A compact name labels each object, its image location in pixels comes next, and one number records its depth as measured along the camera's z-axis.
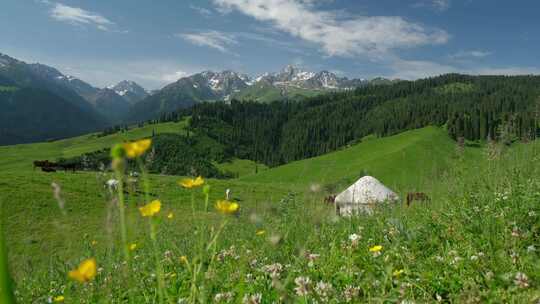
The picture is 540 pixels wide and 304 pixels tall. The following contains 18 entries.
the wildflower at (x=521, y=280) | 3.26
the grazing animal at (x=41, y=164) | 54.15
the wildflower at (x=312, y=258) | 4.48
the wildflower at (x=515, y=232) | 4.30
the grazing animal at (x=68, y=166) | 54.03
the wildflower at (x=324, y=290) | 3.43
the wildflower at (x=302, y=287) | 3.24
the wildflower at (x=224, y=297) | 3.67
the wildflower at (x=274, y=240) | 2.03
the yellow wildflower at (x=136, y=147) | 1.50
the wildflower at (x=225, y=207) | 2.05
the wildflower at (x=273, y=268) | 4.50
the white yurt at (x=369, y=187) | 20.84
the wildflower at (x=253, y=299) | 3.48
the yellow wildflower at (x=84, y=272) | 1.39
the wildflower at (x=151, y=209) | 2.05
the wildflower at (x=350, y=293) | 3.47
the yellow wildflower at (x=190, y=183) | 2.42
